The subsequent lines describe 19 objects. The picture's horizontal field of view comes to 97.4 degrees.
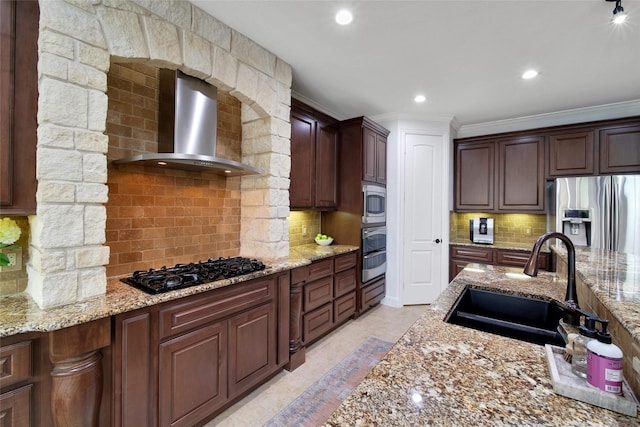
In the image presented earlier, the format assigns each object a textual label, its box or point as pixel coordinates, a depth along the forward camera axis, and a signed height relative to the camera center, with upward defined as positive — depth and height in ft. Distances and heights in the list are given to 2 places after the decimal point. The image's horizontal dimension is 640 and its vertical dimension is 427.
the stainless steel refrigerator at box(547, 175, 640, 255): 10.14 +0.39
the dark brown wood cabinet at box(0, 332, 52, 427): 3.64 -2.30
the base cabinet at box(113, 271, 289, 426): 4.63 -2.72
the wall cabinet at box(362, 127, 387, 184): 11.55 +2.69
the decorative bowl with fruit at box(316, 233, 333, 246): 11.50 -0.95
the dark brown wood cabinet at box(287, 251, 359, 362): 8.02 -2.73
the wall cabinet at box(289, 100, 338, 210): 9.77 +2.17
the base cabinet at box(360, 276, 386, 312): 11.66 -3.28
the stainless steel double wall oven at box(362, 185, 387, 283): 11.51 -0.68
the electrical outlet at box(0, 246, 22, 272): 4.76 -0.79
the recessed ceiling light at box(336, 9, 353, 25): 6.39 +4.67
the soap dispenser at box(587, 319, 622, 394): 2.28 -1.18
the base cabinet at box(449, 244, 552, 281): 11.93 -1.67
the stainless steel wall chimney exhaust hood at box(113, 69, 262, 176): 6.44 +2.24
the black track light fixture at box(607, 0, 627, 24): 5.86 +4.61
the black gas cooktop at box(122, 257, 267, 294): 5.31 -1.27
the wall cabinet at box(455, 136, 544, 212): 12.69 +2.15
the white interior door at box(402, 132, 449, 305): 13.19 +0.07
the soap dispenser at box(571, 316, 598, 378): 2.54 -1.18
